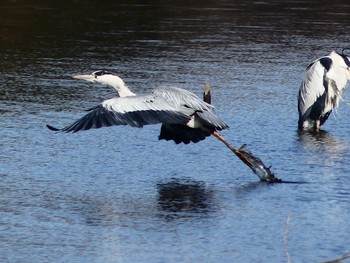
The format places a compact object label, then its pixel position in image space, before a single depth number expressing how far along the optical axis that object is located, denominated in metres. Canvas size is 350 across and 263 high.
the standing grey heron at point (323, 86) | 24.44
